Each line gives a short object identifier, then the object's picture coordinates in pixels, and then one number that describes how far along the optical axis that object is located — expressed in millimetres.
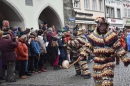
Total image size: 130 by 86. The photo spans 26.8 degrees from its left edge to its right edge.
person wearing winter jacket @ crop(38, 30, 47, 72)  12172
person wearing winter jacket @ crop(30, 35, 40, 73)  11359
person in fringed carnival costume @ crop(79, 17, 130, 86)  5754
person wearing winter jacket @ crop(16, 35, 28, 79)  10352
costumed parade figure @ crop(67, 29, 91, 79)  10148
